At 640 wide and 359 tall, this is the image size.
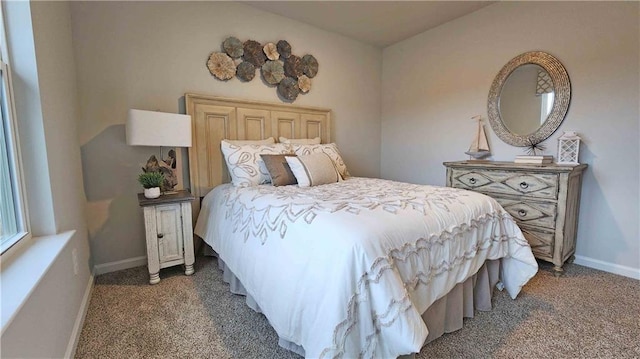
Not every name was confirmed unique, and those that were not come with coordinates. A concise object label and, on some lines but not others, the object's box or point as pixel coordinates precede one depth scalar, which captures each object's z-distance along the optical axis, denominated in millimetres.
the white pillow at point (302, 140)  3033
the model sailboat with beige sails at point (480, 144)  3033
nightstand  2127
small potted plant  2141
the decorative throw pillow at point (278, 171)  2400
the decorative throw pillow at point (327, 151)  2796
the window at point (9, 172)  1221
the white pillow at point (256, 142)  2716
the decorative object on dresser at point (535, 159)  2409
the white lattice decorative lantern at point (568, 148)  2387
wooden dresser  2242
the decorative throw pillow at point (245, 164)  2428
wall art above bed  2770
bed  1103
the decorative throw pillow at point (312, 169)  2381
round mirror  2561
